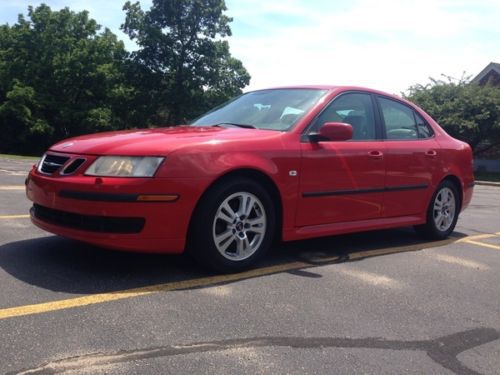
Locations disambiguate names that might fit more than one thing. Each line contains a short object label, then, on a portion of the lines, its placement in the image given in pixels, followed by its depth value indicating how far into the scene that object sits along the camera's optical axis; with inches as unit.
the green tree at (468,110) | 1218.0
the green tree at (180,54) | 1620.3
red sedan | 151.7
